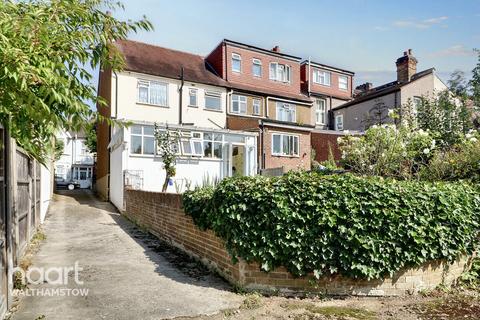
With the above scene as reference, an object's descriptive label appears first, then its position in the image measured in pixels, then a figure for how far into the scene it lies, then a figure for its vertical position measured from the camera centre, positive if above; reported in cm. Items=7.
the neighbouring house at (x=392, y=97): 2725 +537
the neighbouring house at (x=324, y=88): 3250 +726
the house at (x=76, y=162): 4581 +110
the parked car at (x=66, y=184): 3325 -124
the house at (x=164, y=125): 1723 +275
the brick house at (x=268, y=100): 2250 +502
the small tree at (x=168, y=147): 1630 +105
